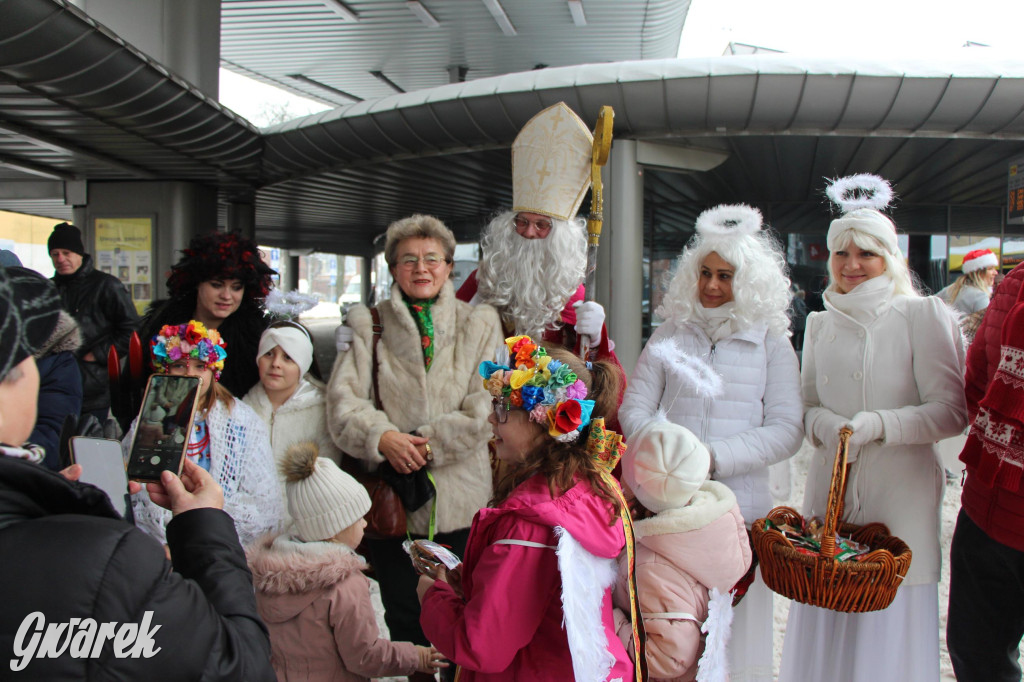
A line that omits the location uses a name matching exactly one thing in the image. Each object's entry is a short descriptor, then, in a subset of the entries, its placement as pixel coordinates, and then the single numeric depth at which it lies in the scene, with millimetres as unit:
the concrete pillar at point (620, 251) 6340
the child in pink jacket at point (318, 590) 1882
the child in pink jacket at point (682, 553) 1829
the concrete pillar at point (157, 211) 7602
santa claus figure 2752
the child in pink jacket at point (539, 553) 1455
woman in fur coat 2453
